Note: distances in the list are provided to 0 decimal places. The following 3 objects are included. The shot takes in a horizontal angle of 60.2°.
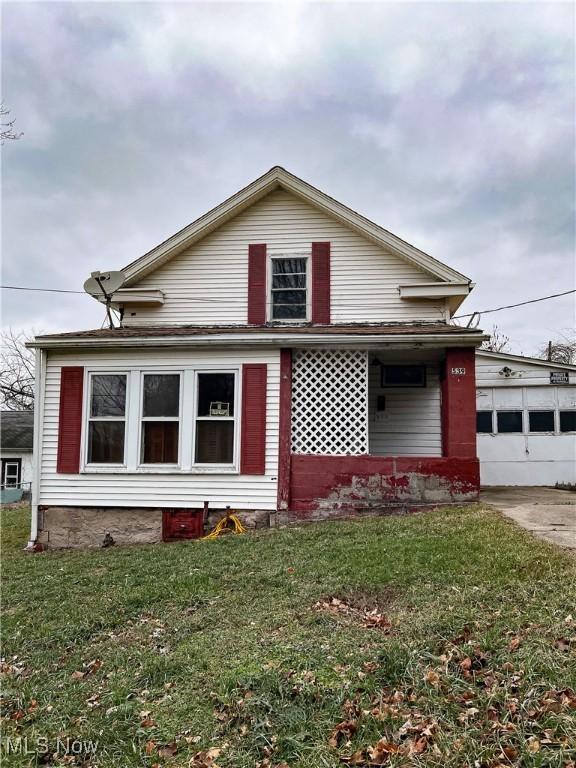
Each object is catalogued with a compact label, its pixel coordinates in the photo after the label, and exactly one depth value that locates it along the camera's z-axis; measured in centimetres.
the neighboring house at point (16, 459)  2309
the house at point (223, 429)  821
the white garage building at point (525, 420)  1198
